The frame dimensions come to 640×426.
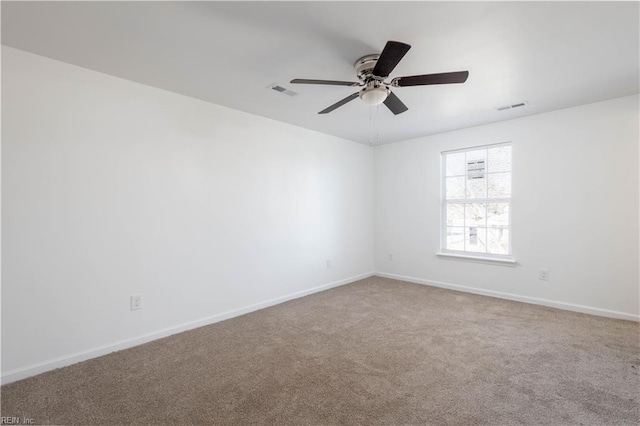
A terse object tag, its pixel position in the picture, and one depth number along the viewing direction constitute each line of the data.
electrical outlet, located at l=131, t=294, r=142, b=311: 2.66
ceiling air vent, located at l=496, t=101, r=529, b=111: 3.30
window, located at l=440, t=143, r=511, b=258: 4.03
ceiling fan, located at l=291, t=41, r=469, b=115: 1.78
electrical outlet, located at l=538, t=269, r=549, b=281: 3.64
